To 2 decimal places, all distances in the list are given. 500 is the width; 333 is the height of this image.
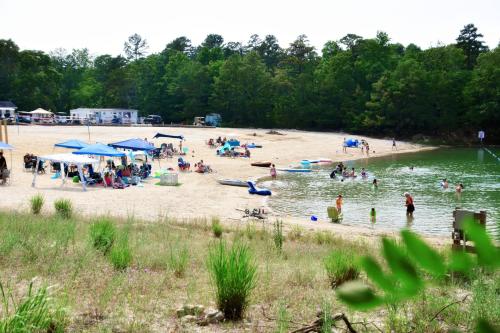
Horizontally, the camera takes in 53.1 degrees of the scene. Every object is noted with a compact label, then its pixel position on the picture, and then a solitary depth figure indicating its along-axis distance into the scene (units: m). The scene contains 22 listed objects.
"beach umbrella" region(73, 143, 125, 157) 24.28
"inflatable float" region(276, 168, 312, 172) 39.81
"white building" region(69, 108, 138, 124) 76.81
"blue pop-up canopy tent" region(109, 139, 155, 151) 28.49
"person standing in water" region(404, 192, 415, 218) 22.56
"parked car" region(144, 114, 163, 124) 81.62
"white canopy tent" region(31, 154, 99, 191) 22.31
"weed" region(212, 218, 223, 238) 12.99
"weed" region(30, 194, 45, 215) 14.30
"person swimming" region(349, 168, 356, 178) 35.62
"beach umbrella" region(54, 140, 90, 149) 28.75
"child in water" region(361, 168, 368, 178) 35.50
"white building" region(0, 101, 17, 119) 69.91
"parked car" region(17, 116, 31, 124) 66.75
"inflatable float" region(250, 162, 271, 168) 40.84
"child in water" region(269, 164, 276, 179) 35.28
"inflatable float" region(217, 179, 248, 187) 30.64
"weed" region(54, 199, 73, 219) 13.97
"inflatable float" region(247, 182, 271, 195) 27.84
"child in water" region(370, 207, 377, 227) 21.42
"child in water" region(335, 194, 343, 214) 22.52
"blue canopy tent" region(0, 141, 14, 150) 24.39
